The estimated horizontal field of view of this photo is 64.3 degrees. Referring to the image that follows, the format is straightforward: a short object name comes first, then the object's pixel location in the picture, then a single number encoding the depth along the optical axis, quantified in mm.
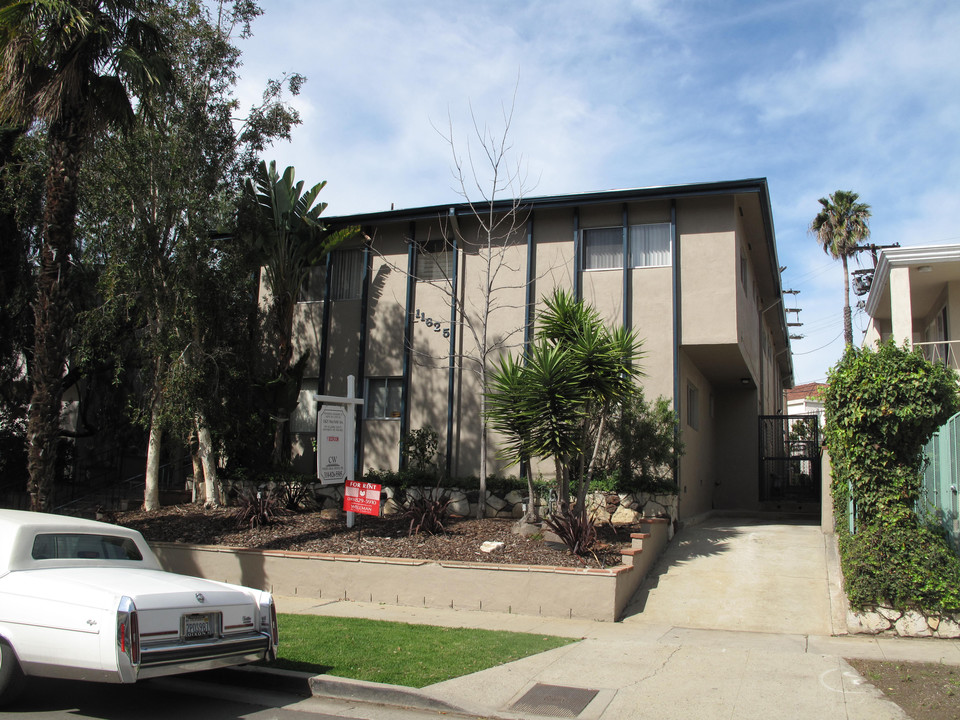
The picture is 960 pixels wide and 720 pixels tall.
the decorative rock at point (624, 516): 13477
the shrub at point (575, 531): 11039
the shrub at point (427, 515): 12797
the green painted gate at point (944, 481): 9000
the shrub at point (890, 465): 8703
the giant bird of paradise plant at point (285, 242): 16500
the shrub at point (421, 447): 15968
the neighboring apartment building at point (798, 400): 57762
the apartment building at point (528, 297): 15031
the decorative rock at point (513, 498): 14570
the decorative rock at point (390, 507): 15418
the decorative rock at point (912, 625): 8570
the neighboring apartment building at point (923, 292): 16047
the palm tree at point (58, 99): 11070
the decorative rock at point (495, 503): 14666
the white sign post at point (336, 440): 12672
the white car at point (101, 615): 5551
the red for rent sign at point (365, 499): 12320
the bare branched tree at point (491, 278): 16031
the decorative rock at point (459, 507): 14930
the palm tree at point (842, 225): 34375
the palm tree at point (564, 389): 11531
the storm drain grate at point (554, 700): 6191
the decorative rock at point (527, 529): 12375
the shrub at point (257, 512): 13688
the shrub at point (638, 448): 13773
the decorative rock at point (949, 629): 8477
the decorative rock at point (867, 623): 8766
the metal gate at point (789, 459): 19938
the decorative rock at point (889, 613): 8727
